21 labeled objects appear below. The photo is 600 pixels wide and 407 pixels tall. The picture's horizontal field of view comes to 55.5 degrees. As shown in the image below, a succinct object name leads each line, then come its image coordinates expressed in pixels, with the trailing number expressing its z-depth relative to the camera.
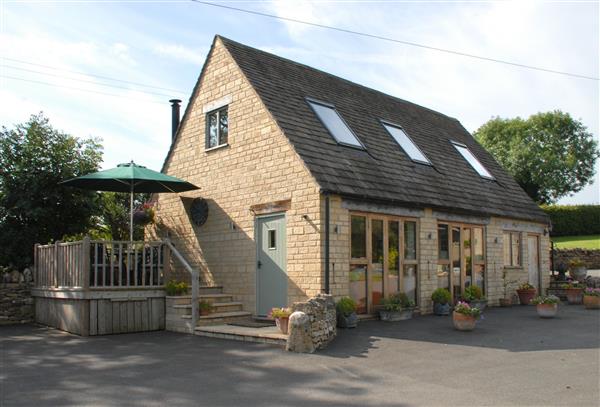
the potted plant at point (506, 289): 16.78
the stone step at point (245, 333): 9.94
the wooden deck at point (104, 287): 11.55
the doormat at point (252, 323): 11.52
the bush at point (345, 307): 11.27
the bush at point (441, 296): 13.80
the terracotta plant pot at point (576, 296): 16.88
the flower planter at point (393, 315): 12.48
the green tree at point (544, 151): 49.94
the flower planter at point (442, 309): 13.75
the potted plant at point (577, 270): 21.50
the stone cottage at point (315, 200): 12.05
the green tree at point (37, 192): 15.05
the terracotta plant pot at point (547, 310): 13.34
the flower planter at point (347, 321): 11.30
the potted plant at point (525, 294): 17.17
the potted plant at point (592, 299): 15.10
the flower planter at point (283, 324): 10.14
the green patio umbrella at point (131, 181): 12.40
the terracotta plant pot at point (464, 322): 11.14
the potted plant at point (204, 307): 11.82
